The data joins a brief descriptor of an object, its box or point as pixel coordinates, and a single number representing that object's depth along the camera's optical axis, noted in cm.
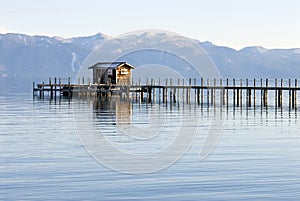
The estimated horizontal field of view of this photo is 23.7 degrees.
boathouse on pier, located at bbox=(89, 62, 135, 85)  9581
